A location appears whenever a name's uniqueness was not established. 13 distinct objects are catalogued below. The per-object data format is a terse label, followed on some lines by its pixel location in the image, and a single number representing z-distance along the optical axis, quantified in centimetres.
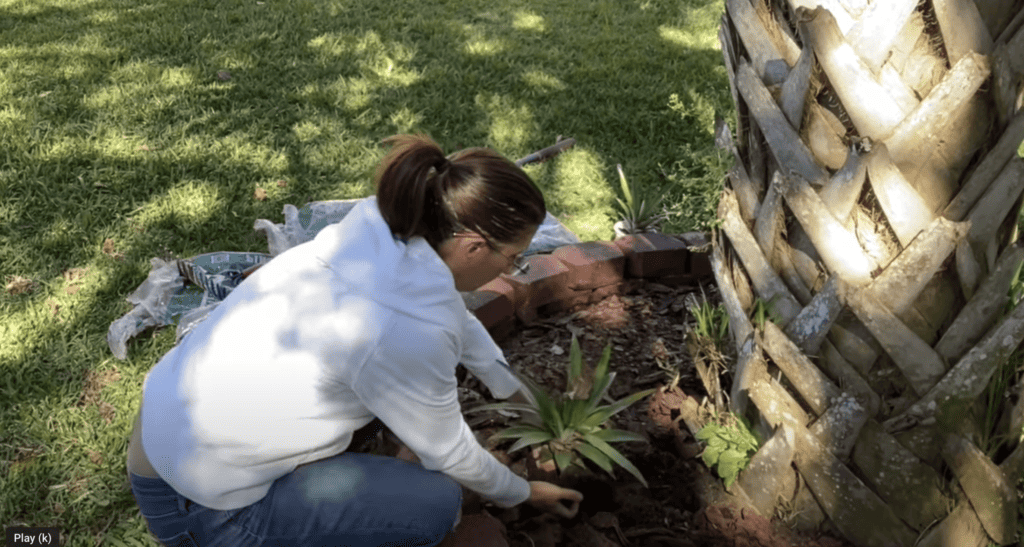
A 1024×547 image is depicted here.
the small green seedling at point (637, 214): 341
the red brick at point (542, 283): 287
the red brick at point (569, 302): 296
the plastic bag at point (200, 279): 304
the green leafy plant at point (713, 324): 221
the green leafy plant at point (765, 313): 175
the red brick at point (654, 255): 304
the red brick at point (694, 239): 307
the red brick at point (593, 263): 295
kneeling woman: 174
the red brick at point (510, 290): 280
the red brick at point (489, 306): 274
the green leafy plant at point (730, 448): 202
